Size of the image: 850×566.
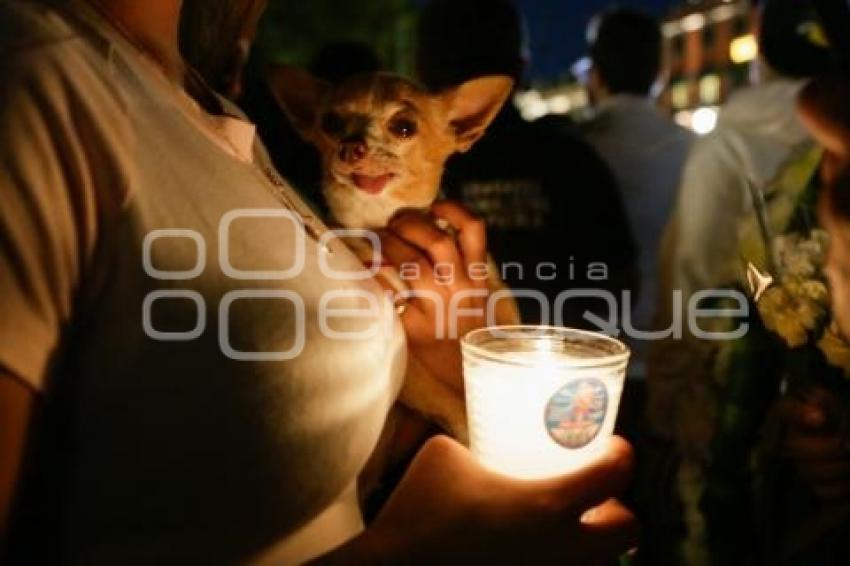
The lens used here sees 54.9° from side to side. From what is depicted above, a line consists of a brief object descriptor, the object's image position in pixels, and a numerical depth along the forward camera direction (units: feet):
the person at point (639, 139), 11.79
